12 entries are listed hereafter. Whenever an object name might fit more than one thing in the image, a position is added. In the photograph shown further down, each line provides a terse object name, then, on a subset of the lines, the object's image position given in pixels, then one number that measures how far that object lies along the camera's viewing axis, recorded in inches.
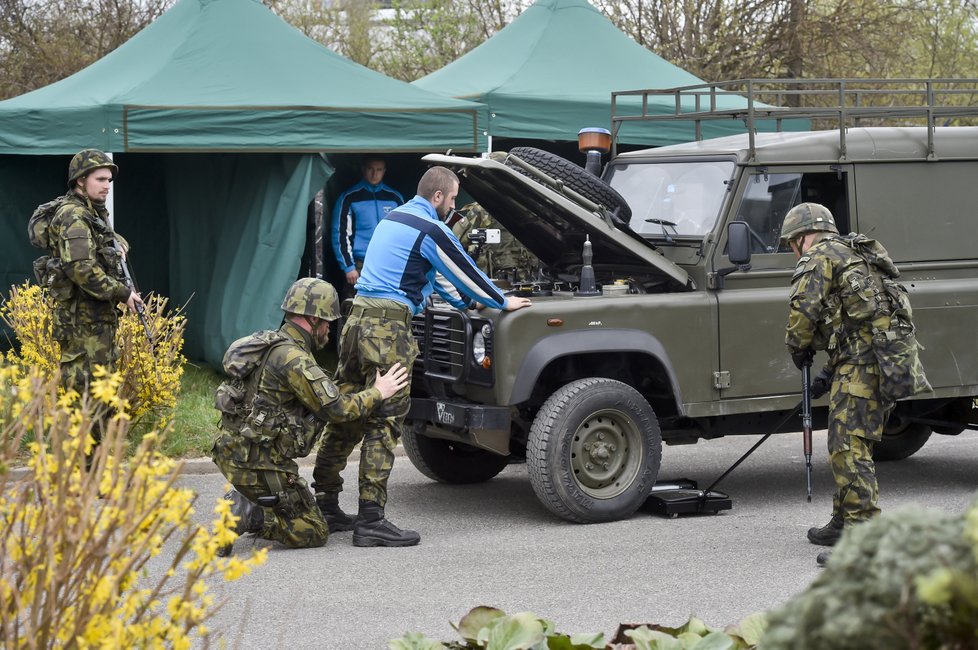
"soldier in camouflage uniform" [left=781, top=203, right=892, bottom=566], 461.6
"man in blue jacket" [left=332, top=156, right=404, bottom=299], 858.7
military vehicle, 502.3
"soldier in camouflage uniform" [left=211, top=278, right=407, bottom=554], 454.7
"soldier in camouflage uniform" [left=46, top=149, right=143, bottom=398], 533.7
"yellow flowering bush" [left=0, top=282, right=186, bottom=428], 590.7
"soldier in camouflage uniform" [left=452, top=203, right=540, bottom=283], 661.6
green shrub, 130.0
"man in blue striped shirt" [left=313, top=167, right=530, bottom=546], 485.8
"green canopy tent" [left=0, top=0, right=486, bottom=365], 784.9
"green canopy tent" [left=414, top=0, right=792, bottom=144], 895.6
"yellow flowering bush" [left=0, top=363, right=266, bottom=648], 194.1
